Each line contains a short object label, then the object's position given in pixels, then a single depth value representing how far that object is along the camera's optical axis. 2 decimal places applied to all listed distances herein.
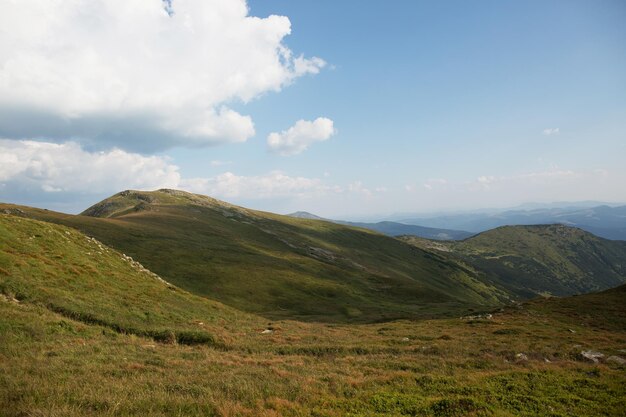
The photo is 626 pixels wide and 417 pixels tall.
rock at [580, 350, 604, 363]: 25.03
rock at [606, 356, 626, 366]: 23.67
